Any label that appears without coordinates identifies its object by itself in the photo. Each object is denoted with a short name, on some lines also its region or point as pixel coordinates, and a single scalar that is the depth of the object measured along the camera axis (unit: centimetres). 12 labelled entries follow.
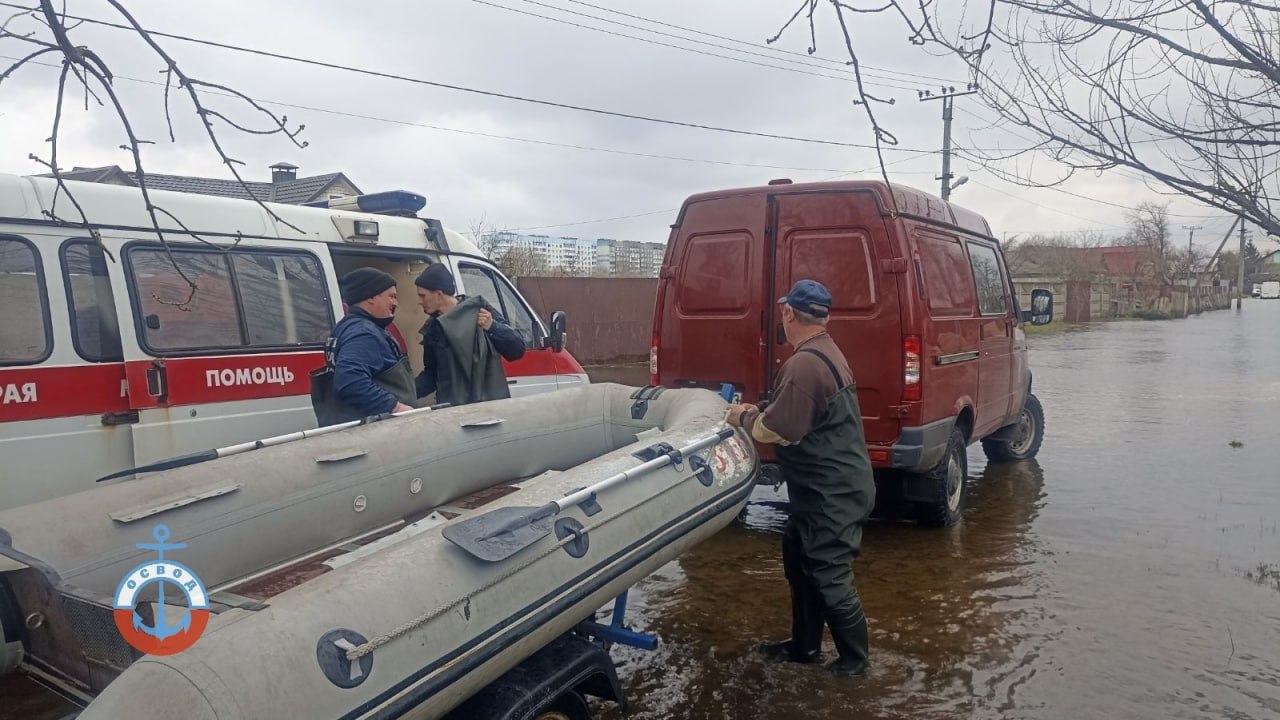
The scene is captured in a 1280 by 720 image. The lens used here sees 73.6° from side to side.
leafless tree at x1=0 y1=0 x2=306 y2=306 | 183
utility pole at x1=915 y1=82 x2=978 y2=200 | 2226
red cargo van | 513
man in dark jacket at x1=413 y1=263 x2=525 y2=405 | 484
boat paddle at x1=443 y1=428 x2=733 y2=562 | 231
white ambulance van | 384
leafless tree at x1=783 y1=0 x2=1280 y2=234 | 308
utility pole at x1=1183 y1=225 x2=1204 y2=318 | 4762
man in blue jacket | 404
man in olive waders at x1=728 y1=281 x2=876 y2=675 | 367
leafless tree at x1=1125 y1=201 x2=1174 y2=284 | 5112
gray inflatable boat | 184
